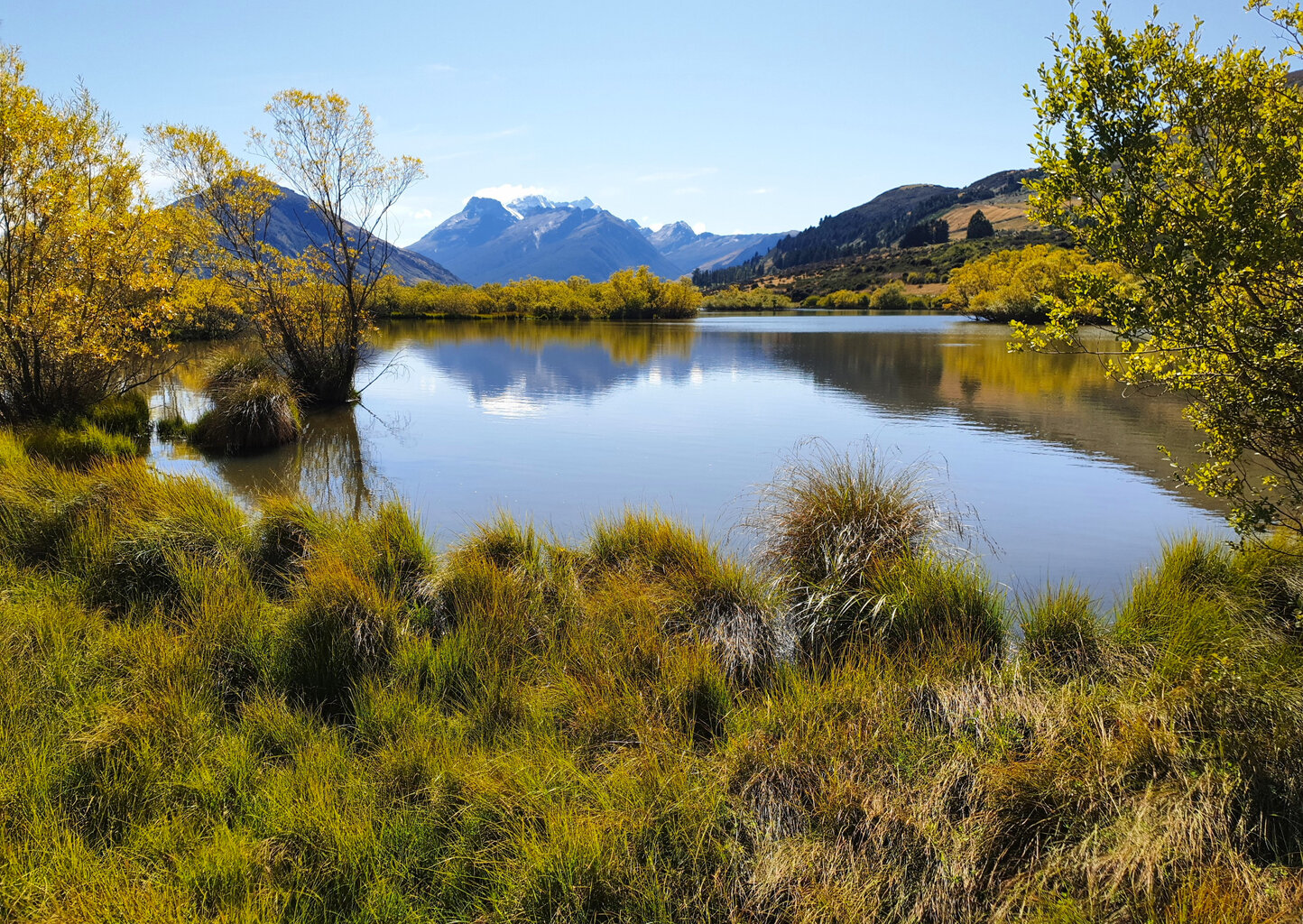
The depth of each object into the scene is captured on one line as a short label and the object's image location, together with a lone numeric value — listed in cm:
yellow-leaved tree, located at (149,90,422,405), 1434
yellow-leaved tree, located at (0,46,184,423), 852
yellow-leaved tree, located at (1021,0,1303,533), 323
